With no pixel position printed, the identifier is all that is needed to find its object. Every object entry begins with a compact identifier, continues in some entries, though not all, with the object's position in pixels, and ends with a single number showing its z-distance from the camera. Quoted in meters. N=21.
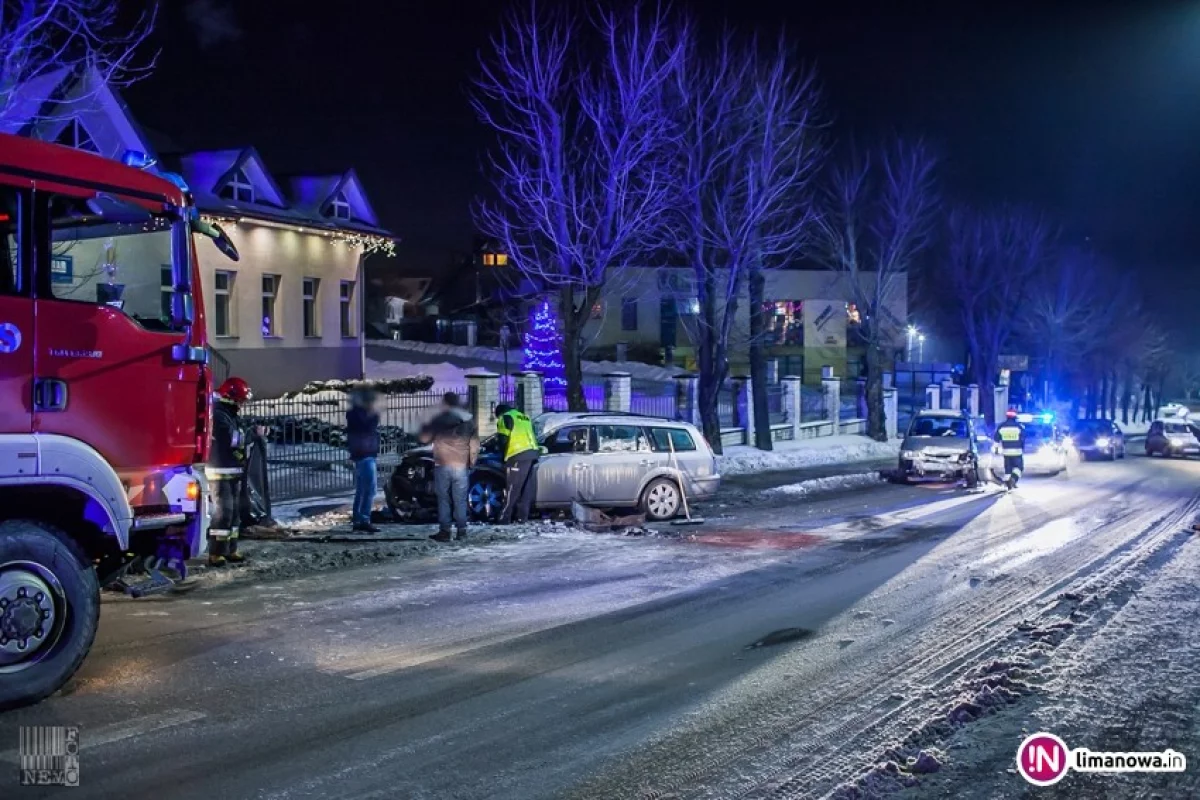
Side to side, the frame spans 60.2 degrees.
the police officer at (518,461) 13.67
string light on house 30.02
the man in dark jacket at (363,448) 13.01
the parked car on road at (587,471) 14.38
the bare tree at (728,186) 24.00
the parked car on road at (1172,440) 37.66
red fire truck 6.16
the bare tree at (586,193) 21.42
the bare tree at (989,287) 44.62
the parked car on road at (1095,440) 34.94
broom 14.83
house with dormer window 26.62
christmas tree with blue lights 33.87
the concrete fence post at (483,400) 20.53
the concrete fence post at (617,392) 23.73
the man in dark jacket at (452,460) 12.39
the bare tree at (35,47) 12.86
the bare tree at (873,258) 32.47
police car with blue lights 26.38
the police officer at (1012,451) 21.47
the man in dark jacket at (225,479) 10.57
